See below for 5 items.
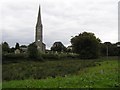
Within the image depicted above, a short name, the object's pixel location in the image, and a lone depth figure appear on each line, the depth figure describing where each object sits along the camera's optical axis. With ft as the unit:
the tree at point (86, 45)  158.92
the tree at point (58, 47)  233.91
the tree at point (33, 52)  131.18
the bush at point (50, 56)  142.66
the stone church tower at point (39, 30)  275.17
